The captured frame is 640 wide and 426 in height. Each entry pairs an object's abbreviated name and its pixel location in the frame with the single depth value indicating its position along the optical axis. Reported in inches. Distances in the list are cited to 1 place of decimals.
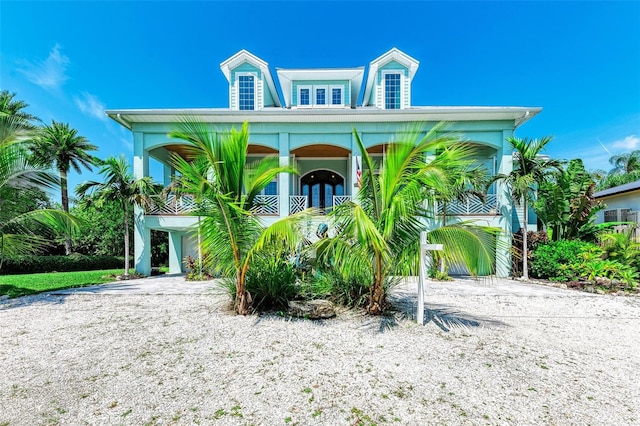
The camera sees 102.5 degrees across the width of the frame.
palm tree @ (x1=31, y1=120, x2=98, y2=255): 626.3
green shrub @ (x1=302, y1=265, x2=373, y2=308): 206.5
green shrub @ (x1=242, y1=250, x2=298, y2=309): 202.1
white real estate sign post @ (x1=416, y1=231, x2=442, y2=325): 162.6
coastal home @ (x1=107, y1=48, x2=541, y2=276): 411.5
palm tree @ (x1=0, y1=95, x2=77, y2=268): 233.1
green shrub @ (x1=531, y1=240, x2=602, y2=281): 357.4
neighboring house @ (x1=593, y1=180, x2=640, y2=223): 522.6
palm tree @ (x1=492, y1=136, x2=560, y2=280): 370.9
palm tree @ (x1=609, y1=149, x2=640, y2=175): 1137.1
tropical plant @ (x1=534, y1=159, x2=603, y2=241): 407.2
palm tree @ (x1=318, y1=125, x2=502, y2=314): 161.6
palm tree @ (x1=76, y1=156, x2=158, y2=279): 387.9
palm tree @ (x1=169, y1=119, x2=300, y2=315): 177.8
